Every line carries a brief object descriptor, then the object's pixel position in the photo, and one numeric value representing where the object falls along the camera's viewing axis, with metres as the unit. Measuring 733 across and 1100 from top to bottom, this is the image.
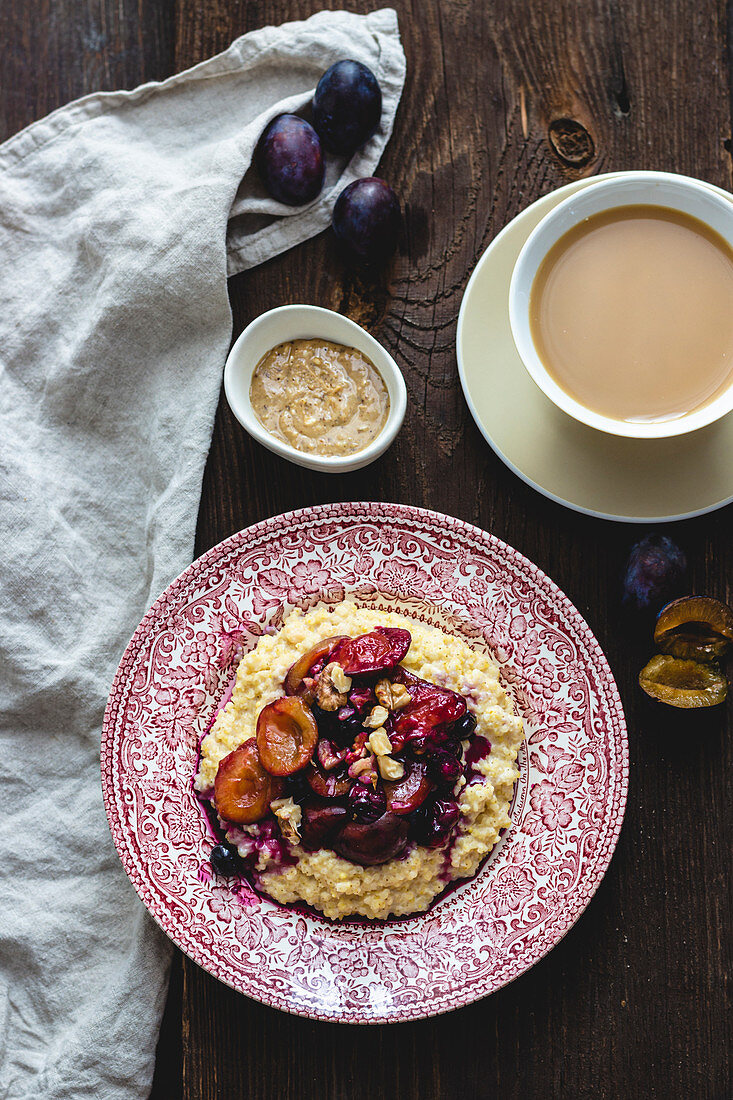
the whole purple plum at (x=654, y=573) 0.78
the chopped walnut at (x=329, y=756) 0.74
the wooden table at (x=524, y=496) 0.78
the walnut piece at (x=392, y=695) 0.74
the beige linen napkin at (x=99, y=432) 0.79
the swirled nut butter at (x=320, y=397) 0.77
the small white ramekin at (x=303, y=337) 0.76
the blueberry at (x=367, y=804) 0.73
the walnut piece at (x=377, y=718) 0.74
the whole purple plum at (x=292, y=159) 0.79
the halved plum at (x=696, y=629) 0.77
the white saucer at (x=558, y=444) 0.77
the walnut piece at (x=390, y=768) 0.74
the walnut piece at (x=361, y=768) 0.74
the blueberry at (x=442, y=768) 0.74
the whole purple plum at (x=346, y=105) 0.78
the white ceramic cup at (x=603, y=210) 0.74
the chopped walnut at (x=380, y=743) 0.74
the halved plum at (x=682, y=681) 0.78
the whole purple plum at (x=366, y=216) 0.78
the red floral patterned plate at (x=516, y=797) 0.75
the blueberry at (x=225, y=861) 0.75
